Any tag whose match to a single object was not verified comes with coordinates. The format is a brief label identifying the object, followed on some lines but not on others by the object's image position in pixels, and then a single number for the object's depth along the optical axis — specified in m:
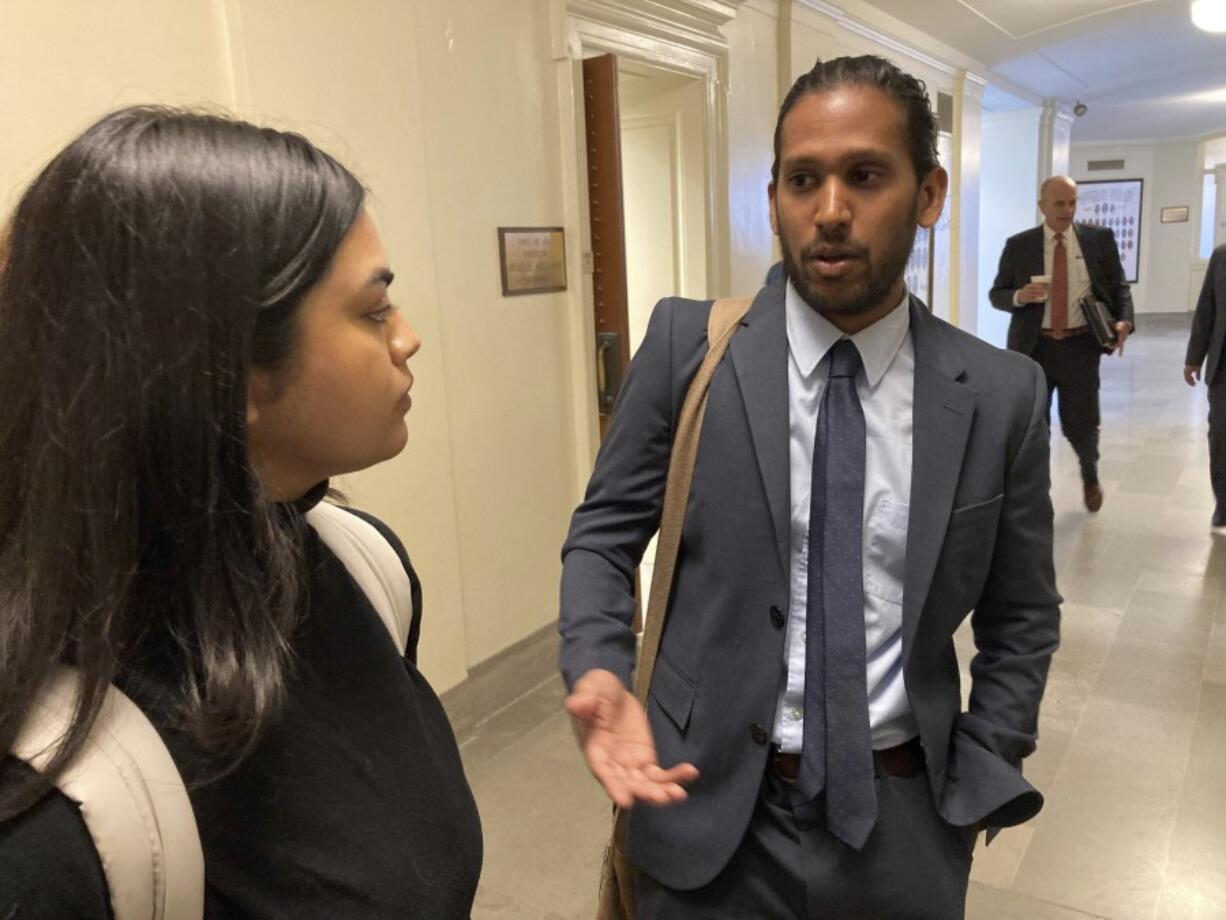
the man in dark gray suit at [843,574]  1.25
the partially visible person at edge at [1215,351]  4.81
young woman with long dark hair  0.70
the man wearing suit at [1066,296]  5.18
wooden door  3.61
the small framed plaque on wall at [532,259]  3.36
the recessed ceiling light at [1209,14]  6.34
